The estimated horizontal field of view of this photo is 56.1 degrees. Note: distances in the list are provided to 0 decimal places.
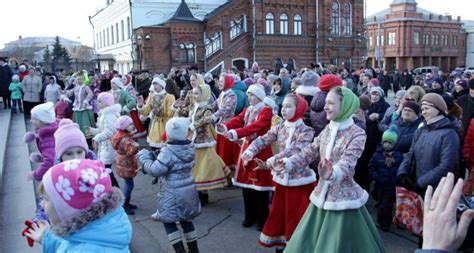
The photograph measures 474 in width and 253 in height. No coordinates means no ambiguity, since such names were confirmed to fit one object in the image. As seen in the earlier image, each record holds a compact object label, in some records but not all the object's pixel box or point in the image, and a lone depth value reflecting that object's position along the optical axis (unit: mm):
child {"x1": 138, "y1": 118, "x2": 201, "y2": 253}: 4582
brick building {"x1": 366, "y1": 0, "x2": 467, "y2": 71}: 58438
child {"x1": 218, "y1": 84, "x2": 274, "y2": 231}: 5473
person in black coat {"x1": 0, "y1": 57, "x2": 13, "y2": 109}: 14273
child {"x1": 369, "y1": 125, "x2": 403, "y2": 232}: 5609
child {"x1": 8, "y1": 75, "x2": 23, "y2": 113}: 13903
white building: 35469
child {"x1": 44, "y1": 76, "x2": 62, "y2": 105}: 12727
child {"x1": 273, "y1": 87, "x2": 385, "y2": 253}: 3736
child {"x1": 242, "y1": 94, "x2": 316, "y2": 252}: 4574
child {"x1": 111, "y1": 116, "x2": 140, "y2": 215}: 5949
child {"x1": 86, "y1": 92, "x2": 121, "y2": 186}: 6520
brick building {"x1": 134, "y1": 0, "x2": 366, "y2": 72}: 32125
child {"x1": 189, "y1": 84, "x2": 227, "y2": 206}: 6316
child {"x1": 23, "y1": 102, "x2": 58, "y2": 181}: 4805
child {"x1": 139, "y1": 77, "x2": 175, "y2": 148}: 8680
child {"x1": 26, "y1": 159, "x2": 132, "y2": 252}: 2355
